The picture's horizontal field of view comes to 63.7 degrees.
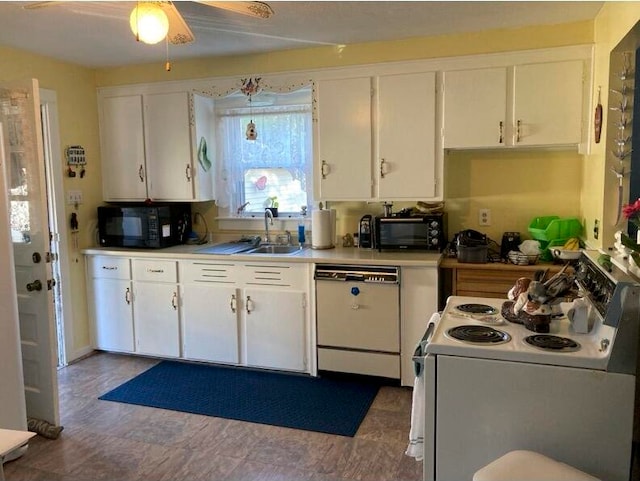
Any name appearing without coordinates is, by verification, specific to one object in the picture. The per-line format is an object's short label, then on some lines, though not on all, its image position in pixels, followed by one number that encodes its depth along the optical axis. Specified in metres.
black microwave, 3.95
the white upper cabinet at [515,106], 3.17
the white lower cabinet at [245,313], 3.57
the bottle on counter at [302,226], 4.07
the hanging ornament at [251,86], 3.83
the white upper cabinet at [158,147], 4.05
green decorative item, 4.09
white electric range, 1.61
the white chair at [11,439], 1.34
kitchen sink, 3.94
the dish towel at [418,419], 1.94
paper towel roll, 3.77
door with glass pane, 2.71
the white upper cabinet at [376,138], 3.46
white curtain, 4.13
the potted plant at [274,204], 4.24
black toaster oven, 3.51
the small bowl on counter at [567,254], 3.02
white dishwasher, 3.35
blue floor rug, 3.01
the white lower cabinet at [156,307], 3.85
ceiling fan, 2.04
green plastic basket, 3.29
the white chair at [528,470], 1.51
